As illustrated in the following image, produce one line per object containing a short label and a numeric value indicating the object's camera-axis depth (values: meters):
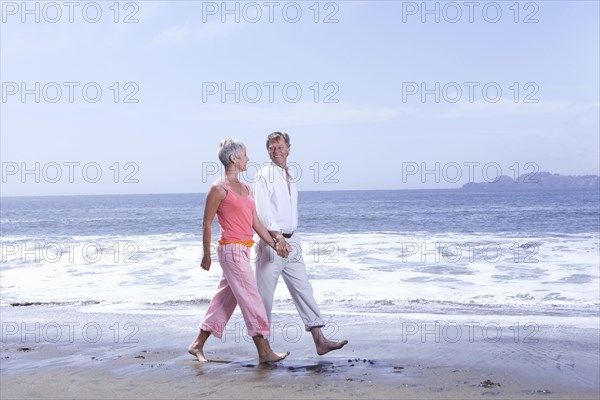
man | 5.13
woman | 5.03
